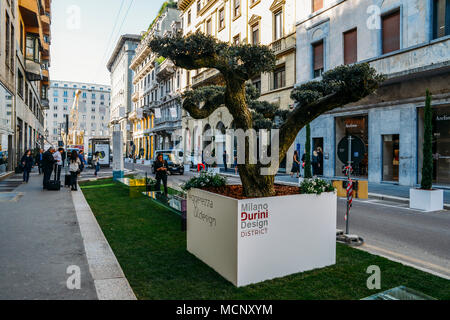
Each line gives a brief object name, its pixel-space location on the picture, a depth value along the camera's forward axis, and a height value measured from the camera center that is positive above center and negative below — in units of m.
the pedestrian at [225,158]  26.25 -0.26
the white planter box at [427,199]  10.01 -1.33
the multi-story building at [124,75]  72.62 +18.42
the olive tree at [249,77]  4.73 +1.10
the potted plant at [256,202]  4.15 -0.62
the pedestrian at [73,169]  13.19 -0.58
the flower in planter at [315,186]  4.67 -0.44
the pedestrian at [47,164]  13.31 -0.39
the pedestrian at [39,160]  22.20 -0.39
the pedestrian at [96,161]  22.02 -0.44
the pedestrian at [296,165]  19.94 -0.60
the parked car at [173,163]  23.62 -0.60
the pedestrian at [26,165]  15.81 -0.51
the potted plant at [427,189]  10.05 -1.04
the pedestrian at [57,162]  15.09 -0.35
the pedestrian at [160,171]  11.90 -0.58
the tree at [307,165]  16.75 -0.50
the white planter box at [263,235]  4.09 -1.05
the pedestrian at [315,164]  19.71 -0.52
